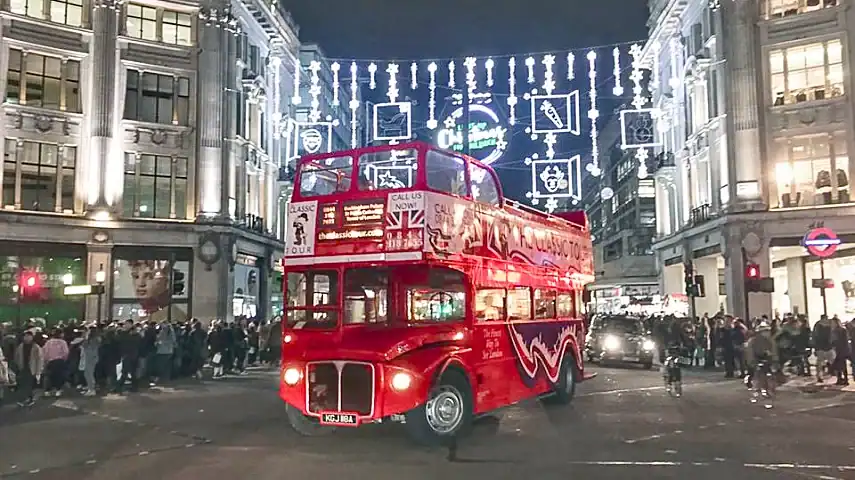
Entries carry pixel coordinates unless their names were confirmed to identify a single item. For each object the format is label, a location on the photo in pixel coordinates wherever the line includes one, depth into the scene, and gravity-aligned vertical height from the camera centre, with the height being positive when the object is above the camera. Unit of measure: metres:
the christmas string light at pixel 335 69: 30.48 +9.28
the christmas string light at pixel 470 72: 25.62 +7.70
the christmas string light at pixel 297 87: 38.01 +11.52
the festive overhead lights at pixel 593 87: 25.94 +7.42
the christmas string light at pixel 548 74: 24.89 +7.37
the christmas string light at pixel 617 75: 27.06 +7.96
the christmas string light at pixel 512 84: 25.62 +7.28
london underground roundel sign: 21.89 +1.70
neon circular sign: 27.98 +6.35
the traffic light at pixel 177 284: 27.26 +0.87
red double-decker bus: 11.12 +0.20
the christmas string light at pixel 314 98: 37.41 +10.20
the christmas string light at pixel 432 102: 25.50 +6.70
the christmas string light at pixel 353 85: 29.31 +8.59
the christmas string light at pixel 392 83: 26.23 +7.51
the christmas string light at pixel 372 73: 27.67 +8.32
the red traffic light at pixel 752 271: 24.67 +1.02
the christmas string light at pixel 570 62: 25.12 +7.82
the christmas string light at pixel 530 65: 25.02 +7.70
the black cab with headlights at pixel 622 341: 26.94 -1.28
